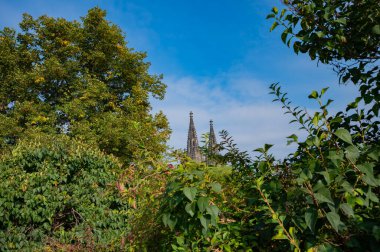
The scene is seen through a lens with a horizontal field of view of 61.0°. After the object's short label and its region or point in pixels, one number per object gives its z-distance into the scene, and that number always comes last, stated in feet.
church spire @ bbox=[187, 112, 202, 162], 142.10
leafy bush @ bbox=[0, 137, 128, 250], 23.04
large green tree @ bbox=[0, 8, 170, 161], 59.71
